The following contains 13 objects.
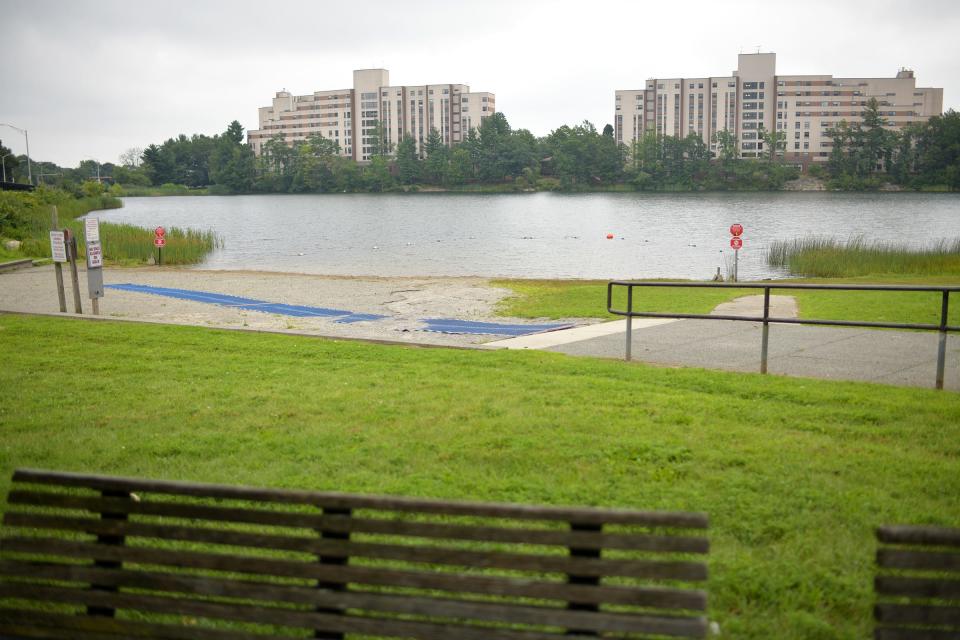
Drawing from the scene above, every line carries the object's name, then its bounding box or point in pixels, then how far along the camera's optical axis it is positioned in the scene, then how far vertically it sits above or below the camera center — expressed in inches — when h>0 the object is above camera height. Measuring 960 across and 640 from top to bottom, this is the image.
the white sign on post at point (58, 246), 738.8 -44.5
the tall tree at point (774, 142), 6190.9 +256.7
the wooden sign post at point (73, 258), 728.8 -53.1
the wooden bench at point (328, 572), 135.9 -61.1
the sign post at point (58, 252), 738.8 -49.3
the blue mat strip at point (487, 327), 674.2 -108.7
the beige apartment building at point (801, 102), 7524.6 +637.2
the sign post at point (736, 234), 1218.0 -72.2
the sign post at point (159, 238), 1562.6 -83.1
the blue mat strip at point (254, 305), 815.1 -118.0
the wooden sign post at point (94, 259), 738.2 -55.1
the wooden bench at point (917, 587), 133.5 -59.8
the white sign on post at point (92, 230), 737.0 -31.5
